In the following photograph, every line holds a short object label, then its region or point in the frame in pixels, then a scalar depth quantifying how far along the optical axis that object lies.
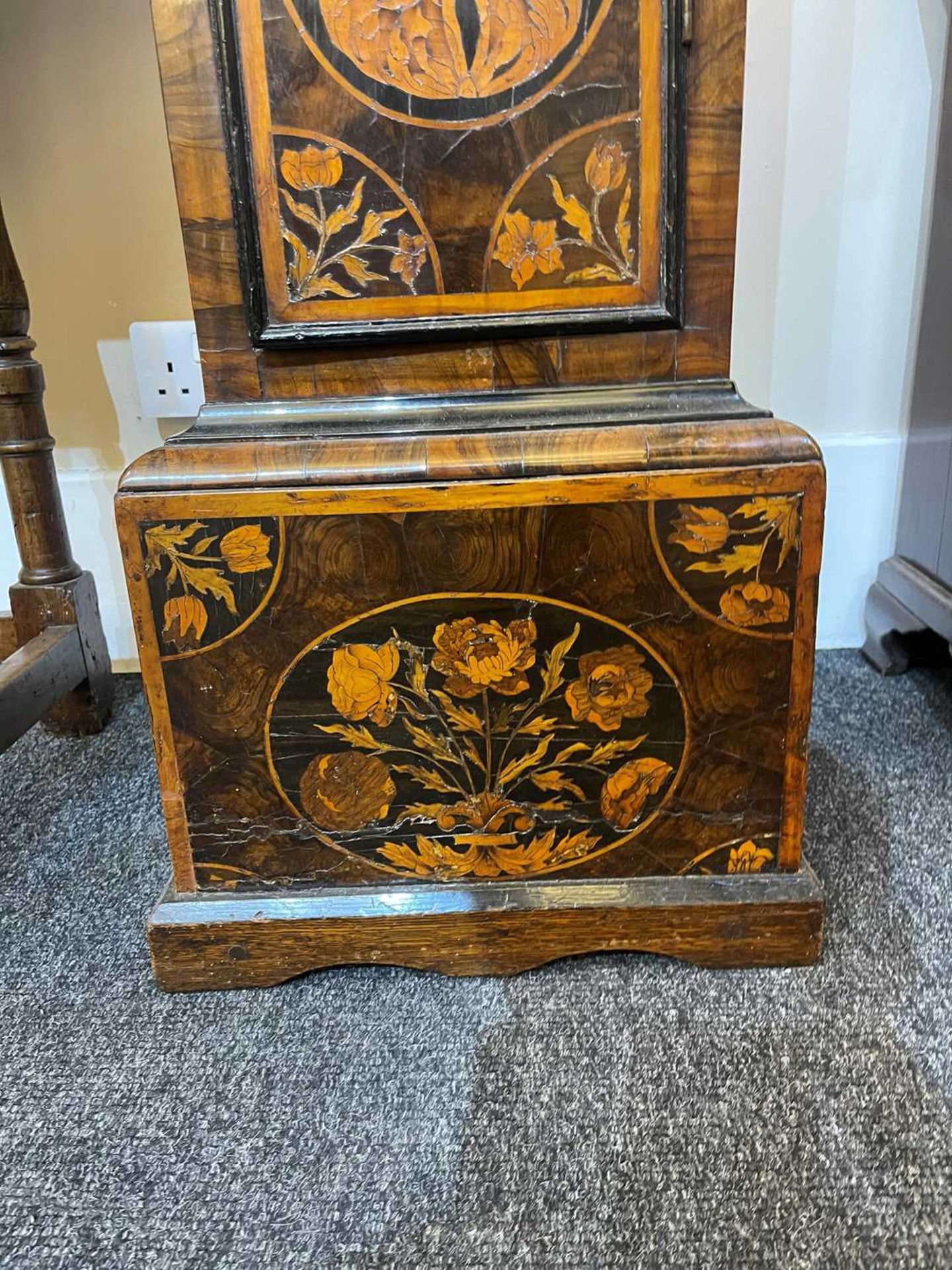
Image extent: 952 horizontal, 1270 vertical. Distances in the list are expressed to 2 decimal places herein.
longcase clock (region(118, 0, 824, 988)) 0.63
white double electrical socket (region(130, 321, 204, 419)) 1.18
